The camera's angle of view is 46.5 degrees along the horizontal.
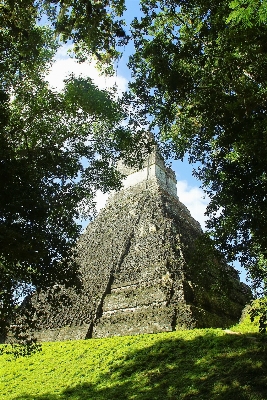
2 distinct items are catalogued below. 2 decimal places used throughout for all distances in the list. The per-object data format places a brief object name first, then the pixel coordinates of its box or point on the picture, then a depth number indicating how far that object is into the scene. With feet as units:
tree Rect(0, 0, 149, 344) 21.62
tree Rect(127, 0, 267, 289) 18.90
